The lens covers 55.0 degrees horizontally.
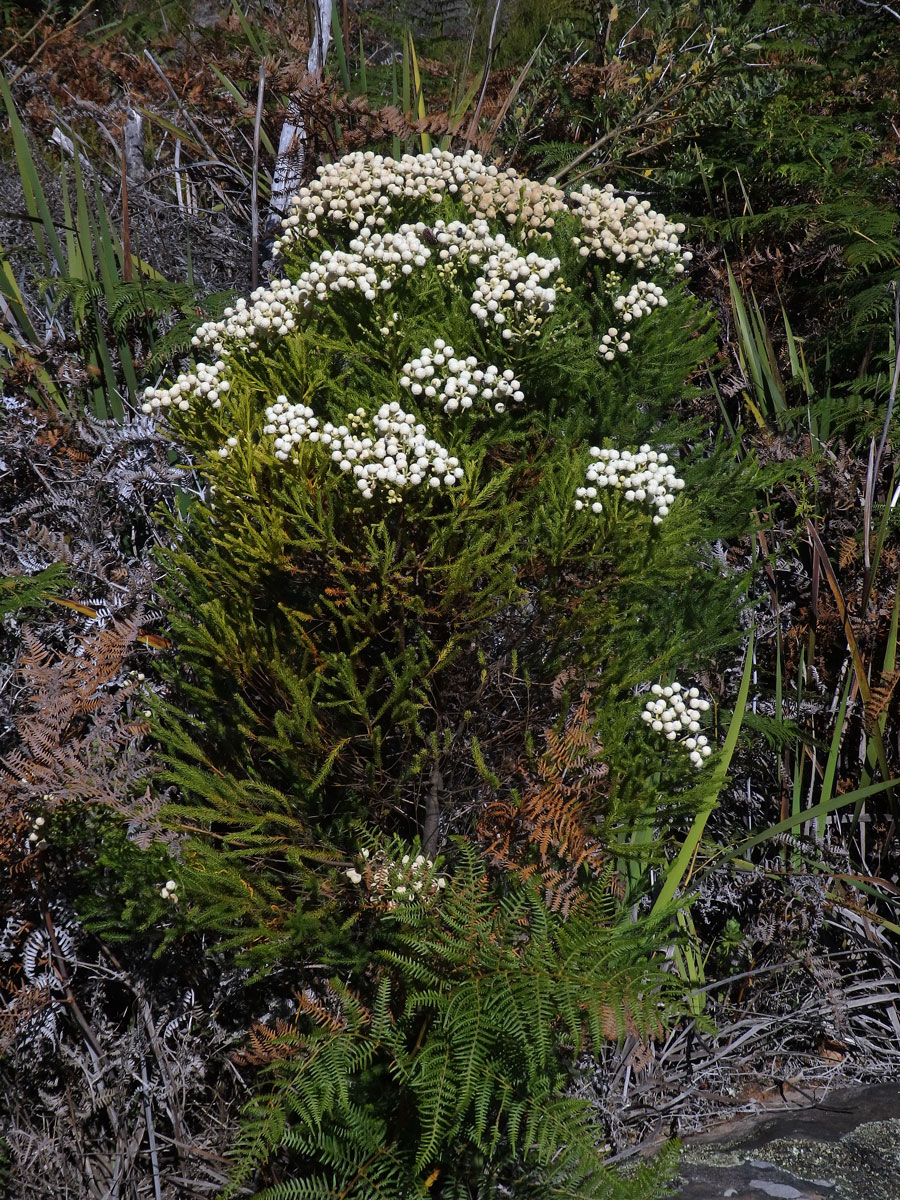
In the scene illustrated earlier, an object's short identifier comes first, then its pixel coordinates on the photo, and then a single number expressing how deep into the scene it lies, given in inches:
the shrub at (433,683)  61.9
